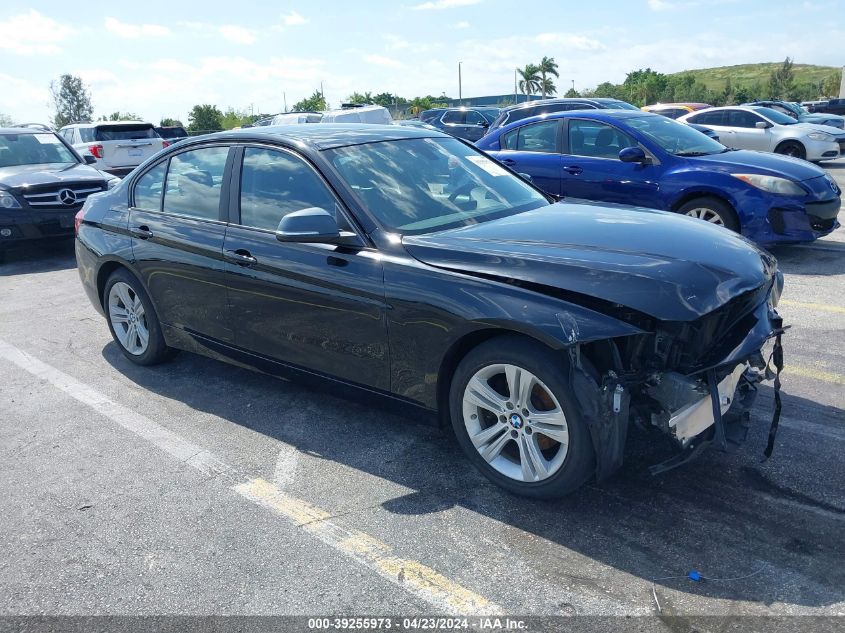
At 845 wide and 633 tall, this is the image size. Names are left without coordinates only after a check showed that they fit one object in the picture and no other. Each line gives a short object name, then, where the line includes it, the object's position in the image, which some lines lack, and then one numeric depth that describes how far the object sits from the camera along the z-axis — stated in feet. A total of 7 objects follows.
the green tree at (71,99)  213.05
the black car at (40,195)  30.40
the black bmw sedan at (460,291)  9.80
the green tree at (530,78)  297.74
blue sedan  23.90
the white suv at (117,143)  51.70
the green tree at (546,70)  296.92
